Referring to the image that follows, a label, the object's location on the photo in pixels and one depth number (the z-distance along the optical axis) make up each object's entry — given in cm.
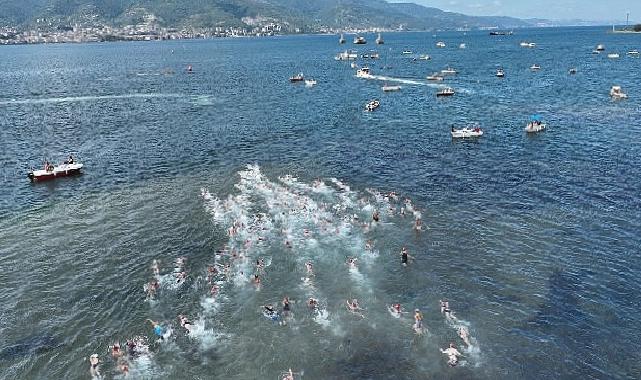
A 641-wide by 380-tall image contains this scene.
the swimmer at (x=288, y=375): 3397
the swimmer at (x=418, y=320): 3935
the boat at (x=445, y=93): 13958
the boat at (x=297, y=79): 18050
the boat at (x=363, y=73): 18805
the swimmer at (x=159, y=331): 3944
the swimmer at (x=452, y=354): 3549
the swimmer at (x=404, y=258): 4934
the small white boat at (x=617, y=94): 12553
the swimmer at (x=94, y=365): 3584
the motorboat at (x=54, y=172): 7525
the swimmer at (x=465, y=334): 3768
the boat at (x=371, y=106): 12225
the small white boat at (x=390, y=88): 15075
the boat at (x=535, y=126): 9438
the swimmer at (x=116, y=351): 3741
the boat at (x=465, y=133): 9238
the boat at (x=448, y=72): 18625
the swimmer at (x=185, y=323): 3997
